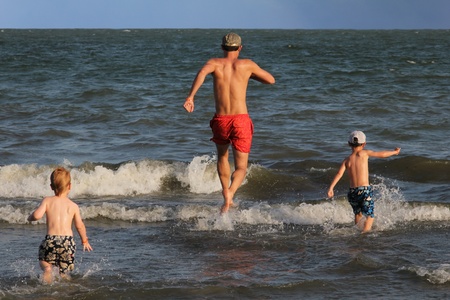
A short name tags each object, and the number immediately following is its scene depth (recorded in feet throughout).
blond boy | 40.22
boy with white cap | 53.01
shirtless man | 51.11
